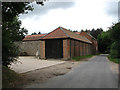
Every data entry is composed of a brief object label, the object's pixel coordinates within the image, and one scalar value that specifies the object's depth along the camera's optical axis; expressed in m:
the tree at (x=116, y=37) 18.74
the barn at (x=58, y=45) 20.73
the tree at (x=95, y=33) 68.72
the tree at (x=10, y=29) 7.26
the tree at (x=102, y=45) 54.55
